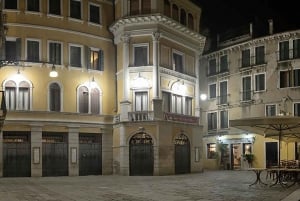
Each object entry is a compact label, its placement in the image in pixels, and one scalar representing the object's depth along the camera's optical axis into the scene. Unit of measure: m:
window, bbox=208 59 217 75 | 49.91
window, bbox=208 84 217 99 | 49.69
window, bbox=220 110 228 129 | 48.12
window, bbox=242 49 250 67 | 46.25
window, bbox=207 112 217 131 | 49.41
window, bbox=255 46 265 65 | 45.00
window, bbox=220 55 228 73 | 48.39
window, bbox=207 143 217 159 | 48.82
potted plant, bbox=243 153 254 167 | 44.97
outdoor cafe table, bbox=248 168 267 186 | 23.52
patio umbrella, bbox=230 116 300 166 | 21.14
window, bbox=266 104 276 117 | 43.91
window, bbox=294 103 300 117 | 42.41
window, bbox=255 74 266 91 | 44.84
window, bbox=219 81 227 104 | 48.34
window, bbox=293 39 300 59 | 42.44
